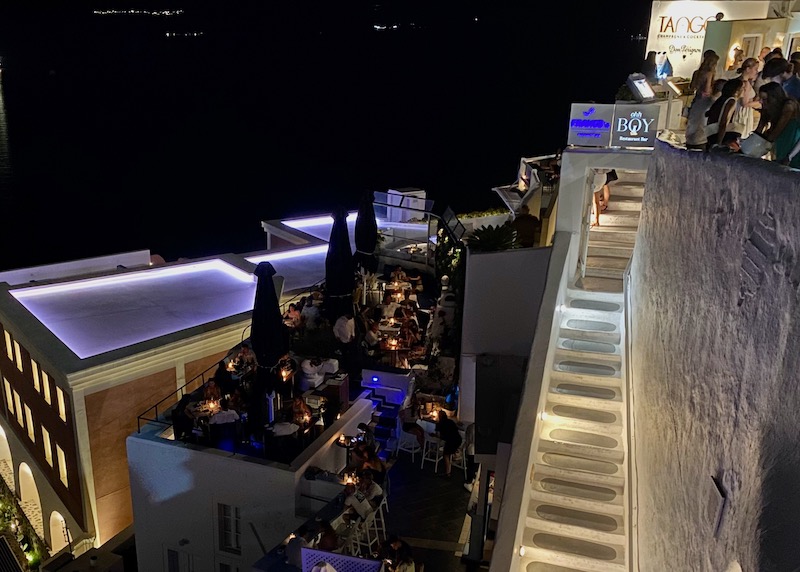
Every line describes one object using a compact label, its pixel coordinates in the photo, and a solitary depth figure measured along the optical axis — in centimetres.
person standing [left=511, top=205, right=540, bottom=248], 1371
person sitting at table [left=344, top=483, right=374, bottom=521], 926
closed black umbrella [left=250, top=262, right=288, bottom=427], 1006
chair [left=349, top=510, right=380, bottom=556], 925
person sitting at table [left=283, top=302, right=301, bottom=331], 1339
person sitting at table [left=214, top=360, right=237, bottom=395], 1134
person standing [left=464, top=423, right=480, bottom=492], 1148
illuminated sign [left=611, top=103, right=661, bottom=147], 1117
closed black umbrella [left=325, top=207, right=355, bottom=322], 1244
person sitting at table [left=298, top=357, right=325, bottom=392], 1158
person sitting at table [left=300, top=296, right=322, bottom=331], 1329
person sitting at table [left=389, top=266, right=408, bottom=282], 1524
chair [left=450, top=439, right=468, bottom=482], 1184
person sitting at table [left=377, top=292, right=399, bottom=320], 1462
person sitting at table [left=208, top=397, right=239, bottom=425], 1040
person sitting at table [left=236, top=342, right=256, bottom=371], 1178
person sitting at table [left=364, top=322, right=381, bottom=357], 1370
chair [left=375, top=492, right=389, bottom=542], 968
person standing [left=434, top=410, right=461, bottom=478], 1126
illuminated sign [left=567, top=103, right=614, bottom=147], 1144
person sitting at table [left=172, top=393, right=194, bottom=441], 1073
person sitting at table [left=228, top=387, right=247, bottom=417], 1093
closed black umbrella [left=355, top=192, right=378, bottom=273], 1438
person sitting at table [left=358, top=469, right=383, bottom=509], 951
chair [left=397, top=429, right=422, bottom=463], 1199
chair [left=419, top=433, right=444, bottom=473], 1168
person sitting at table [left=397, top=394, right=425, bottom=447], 1155
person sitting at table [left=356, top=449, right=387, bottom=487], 987
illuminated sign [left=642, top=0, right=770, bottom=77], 1825
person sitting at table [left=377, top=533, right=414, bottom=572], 831
